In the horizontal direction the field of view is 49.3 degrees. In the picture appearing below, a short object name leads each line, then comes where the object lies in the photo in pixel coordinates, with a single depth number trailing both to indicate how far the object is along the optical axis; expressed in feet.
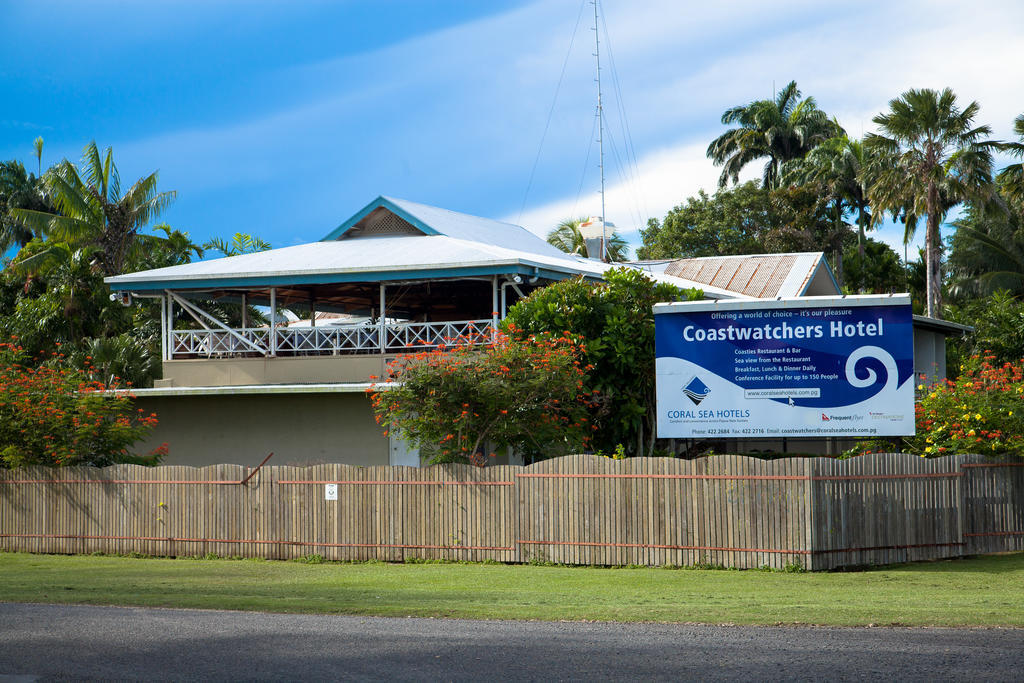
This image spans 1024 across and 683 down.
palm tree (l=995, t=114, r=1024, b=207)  125.49
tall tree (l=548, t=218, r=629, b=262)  168.76
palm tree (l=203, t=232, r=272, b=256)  140.15
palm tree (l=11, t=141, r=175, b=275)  127.85
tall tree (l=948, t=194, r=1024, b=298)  146.20
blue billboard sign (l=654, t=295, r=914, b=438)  59.31
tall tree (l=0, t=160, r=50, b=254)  183.01
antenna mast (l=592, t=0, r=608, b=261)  107.34
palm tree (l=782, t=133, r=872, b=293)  174.02
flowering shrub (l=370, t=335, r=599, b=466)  60.54
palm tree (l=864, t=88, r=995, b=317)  122.42
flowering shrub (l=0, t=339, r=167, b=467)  69.51
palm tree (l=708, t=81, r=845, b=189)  208.64
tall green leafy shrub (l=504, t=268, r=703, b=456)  69.10
